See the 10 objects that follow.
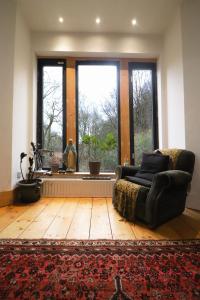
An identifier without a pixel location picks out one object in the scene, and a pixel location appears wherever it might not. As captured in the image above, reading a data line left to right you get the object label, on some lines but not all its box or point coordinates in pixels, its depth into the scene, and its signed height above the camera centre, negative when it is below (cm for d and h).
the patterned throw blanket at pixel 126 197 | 219 -50
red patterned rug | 110 -80
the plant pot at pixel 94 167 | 345 -16
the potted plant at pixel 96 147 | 346 +23
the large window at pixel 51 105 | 379 +113
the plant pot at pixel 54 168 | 352 -18
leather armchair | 199 -42
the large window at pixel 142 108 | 383 +107
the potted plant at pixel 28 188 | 295 -49
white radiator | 333 -54
